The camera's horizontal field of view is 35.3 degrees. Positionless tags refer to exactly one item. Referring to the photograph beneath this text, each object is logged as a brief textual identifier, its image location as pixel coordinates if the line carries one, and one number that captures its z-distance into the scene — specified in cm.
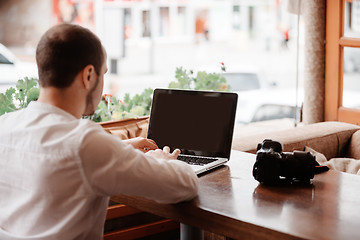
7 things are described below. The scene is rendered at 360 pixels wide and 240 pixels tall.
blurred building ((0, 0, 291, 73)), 1053
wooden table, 143
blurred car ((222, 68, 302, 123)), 594
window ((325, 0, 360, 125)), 357
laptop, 216
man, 140
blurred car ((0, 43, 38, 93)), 785
